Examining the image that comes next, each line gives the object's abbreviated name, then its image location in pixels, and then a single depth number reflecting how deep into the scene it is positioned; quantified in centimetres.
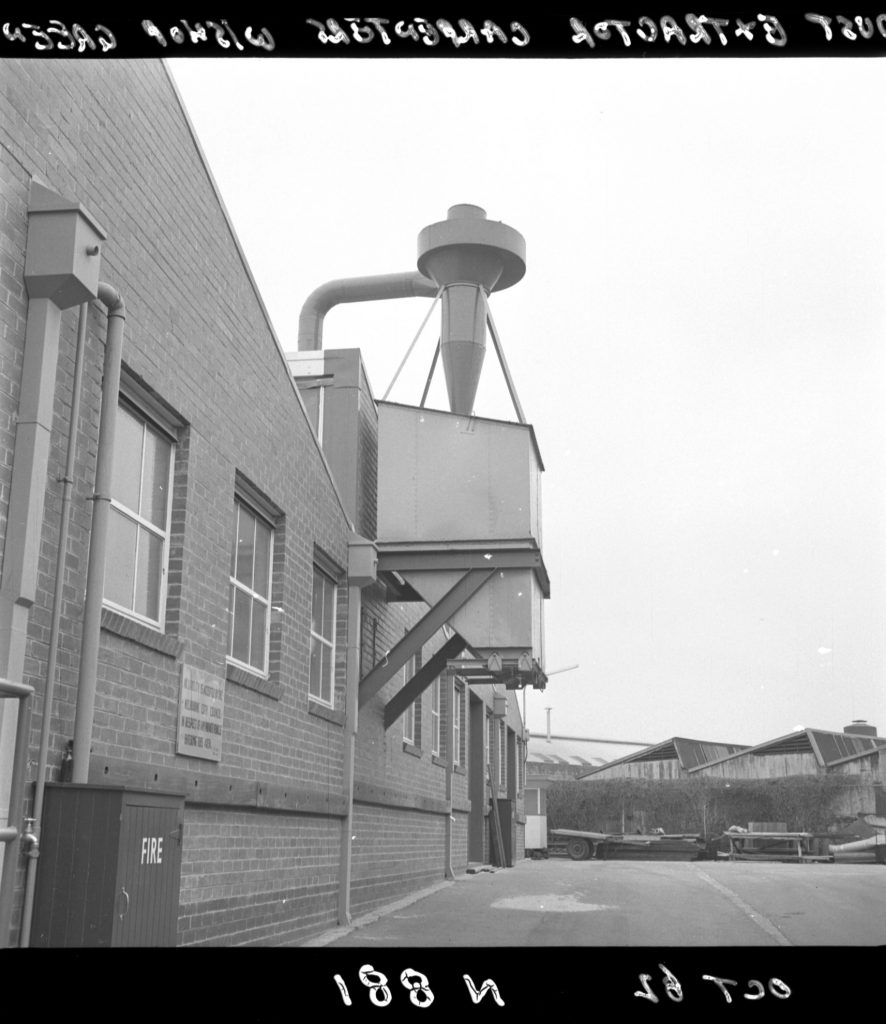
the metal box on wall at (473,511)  1287
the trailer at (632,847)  3231
